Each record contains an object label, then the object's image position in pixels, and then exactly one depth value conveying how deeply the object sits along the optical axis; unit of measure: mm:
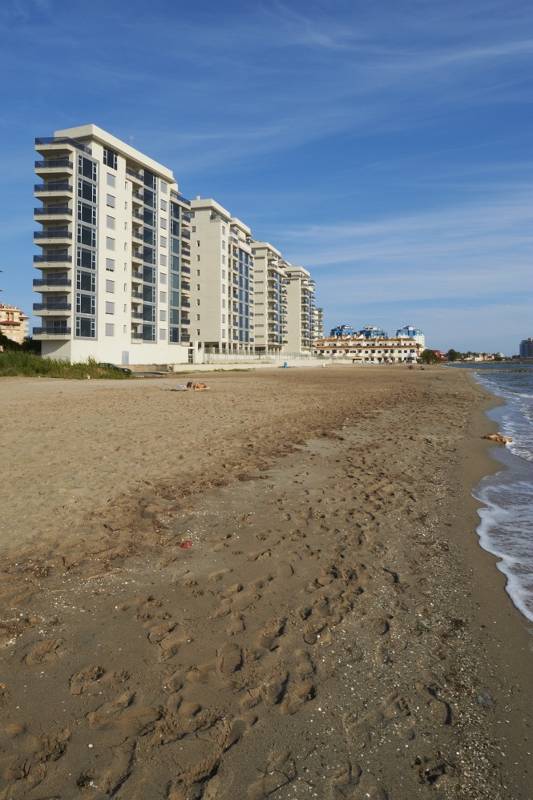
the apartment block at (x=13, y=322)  102056
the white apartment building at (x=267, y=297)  125688
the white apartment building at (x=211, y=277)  97438
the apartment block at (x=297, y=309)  156875
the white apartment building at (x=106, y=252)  58844
